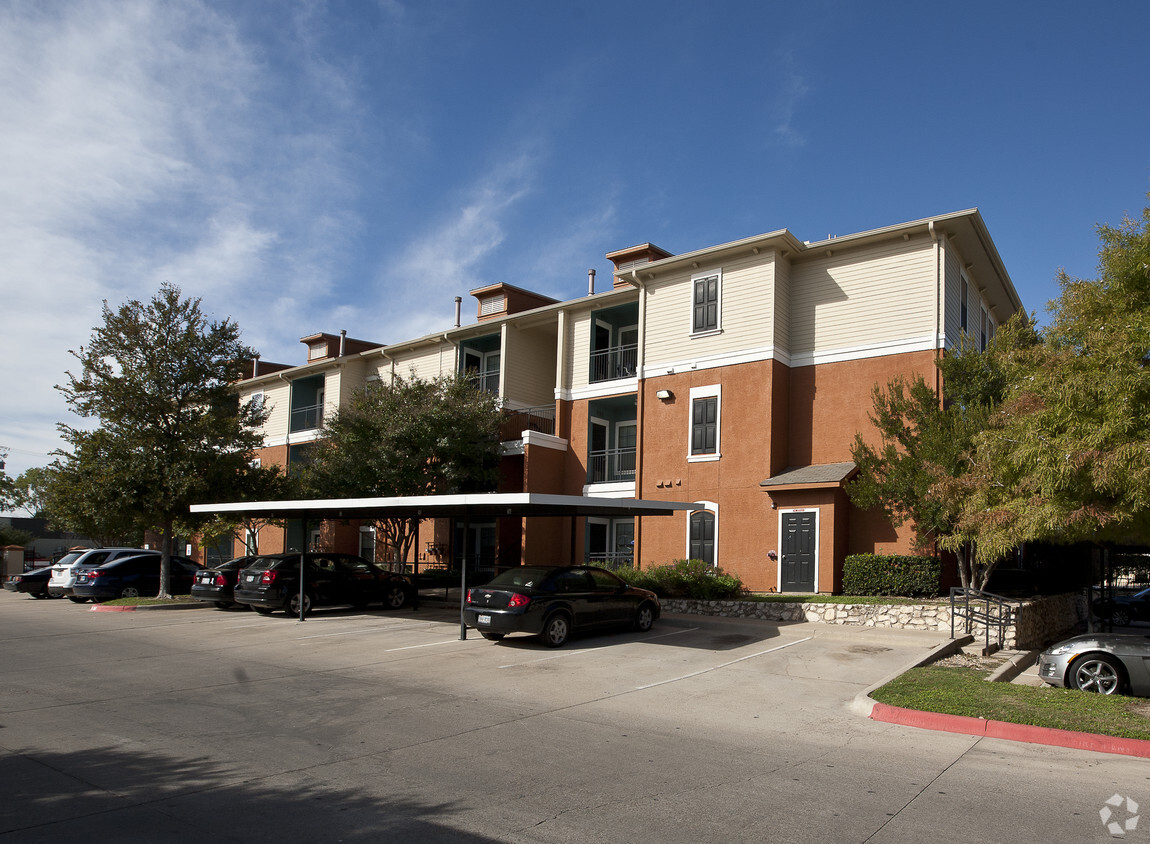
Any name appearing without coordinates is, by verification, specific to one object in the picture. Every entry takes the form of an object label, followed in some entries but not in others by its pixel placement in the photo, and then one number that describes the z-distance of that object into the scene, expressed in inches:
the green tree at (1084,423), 336.8
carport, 570.3
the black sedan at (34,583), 992.9
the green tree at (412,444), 940.6
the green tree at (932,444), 635.5
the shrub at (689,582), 765.9
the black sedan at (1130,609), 901.8
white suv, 911.0
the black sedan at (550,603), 541.6
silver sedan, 419.8
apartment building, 795.4
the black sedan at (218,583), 807.7
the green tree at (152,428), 899.4
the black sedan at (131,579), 901.8
